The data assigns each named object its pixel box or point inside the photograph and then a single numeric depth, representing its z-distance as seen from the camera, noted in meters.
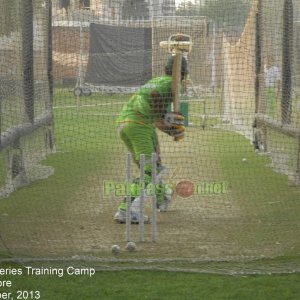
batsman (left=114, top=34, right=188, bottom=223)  14.87
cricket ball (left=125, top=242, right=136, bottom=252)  12.79
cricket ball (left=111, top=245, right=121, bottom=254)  12.62
